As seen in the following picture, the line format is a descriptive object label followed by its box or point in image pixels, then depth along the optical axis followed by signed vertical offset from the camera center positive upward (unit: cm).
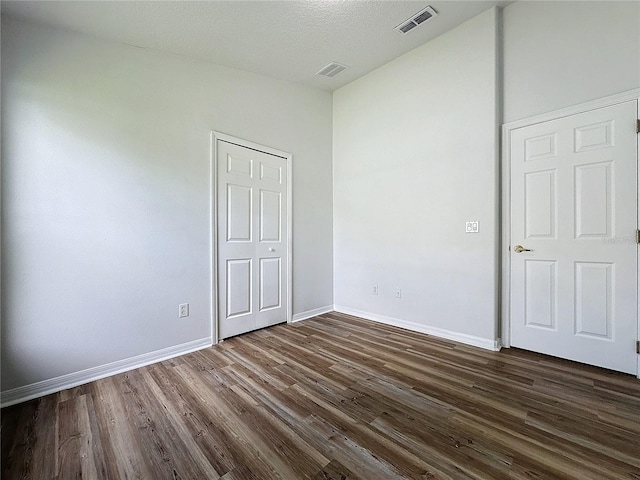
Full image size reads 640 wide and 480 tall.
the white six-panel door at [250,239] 298 -1
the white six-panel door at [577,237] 212 +1
